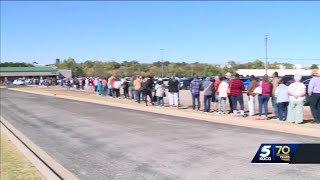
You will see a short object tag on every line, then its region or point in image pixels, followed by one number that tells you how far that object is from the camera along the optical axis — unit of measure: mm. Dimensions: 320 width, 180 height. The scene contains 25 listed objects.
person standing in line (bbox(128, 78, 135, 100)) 33200
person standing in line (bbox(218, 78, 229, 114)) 19484
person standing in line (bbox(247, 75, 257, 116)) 18203
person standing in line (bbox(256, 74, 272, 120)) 17000
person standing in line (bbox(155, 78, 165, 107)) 25516
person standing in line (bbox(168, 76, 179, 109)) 24247
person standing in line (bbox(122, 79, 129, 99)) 34844
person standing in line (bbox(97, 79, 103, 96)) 41188
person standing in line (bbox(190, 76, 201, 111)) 21984
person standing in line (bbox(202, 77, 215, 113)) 20688
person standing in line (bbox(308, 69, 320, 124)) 14508
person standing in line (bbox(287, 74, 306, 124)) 14883
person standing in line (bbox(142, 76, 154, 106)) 27391
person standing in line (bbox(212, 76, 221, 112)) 20875
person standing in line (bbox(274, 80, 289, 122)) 15898
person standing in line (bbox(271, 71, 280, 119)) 16547
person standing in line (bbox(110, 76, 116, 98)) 36694
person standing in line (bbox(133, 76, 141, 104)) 29253
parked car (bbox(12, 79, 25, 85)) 108812
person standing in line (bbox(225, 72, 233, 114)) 19764
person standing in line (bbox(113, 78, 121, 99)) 35903
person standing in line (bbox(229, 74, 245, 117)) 18656
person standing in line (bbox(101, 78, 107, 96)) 40081
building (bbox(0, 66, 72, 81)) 155500
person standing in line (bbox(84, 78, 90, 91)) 60375
